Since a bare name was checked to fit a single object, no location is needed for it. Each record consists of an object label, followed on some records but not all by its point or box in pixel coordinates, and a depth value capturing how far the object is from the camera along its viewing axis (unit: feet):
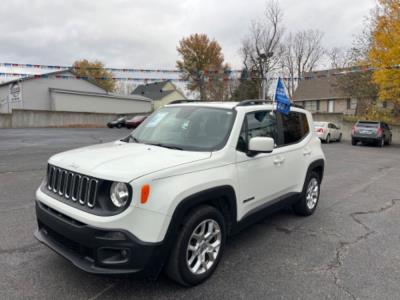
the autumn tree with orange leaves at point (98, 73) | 186.19
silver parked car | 66.49
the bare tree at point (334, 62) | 143.50
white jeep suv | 8.02
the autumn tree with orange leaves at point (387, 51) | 58.95
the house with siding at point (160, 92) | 177.27
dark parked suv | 61.16
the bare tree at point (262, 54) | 122.42
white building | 117.05
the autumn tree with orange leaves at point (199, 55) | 163.63
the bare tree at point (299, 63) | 156.25
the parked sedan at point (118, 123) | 101.89
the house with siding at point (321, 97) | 126.62
